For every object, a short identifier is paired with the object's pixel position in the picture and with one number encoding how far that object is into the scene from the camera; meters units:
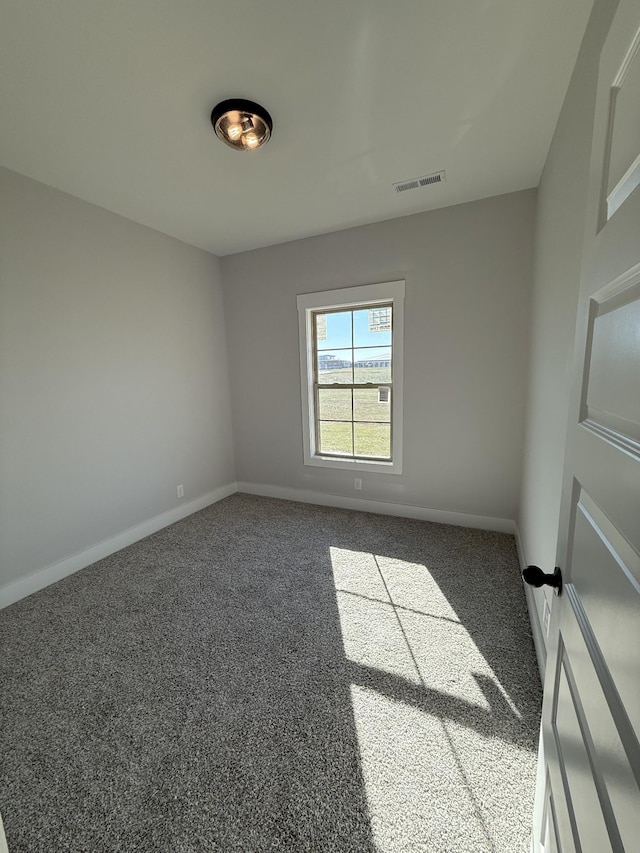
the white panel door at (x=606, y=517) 0.49
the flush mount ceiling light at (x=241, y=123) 1.61
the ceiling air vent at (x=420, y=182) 2.25
